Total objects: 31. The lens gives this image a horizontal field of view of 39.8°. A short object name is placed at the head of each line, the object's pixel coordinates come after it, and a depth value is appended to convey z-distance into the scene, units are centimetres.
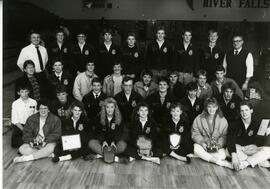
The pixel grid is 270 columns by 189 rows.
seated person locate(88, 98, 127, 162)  336
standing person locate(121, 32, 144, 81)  430
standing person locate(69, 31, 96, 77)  439
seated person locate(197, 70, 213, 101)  392
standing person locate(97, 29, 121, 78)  434
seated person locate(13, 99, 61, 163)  335
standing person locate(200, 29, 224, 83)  435
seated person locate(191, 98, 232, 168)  335
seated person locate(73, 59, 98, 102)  410
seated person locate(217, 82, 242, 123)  376
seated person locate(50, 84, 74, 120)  363
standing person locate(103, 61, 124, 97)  415
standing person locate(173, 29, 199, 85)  431
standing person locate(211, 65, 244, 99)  395
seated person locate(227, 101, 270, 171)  322
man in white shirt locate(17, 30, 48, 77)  424
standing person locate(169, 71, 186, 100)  404
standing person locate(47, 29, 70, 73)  436
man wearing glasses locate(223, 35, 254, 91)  430
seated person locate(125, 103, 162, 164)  335
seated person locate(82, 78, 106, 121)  385
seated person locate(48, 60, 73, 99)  400
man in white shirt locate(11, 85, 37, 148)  363
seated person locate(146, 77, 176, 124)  378
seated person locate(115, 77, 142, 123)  383
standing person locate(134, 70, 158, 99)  400
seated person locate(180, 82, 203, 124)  374
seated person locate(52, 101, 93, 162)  334
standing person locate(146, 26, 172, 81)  434
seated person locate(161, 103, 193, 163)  343
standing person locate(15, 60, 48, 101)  385
